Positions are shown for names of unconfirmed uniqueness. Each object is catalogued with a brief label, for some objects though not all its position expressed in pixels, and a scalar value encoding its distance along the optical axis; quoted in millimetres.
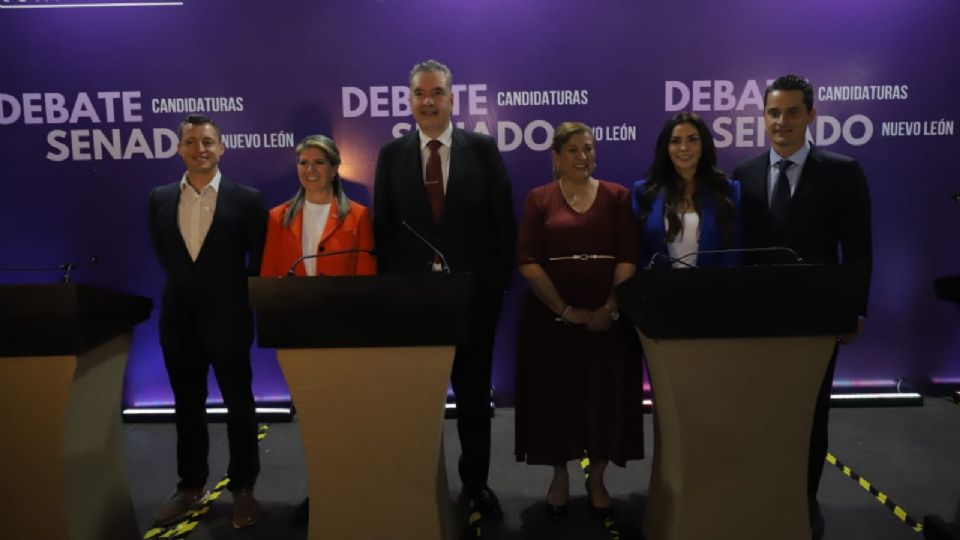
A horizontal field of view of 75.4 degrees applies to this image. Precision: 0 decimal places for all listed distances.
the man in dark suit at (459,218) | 2416
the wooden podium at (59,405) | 1694
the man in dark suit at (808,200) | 2273
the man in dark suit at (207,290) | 2424
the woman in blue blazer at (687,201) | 2225
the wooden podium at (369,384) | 1671
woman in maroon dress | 2316
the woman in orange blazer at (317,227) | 2338
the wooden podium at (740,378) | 1614
